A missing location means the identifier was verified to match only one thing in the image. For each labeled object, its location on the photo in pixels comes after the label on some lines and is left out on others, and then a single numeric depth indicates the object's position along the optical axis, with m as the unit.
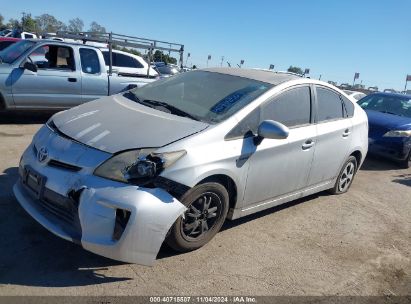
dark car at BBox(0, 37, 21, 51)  13.11
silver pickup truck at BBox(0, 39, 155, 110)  7.57
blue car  8.05
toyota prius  2.98
